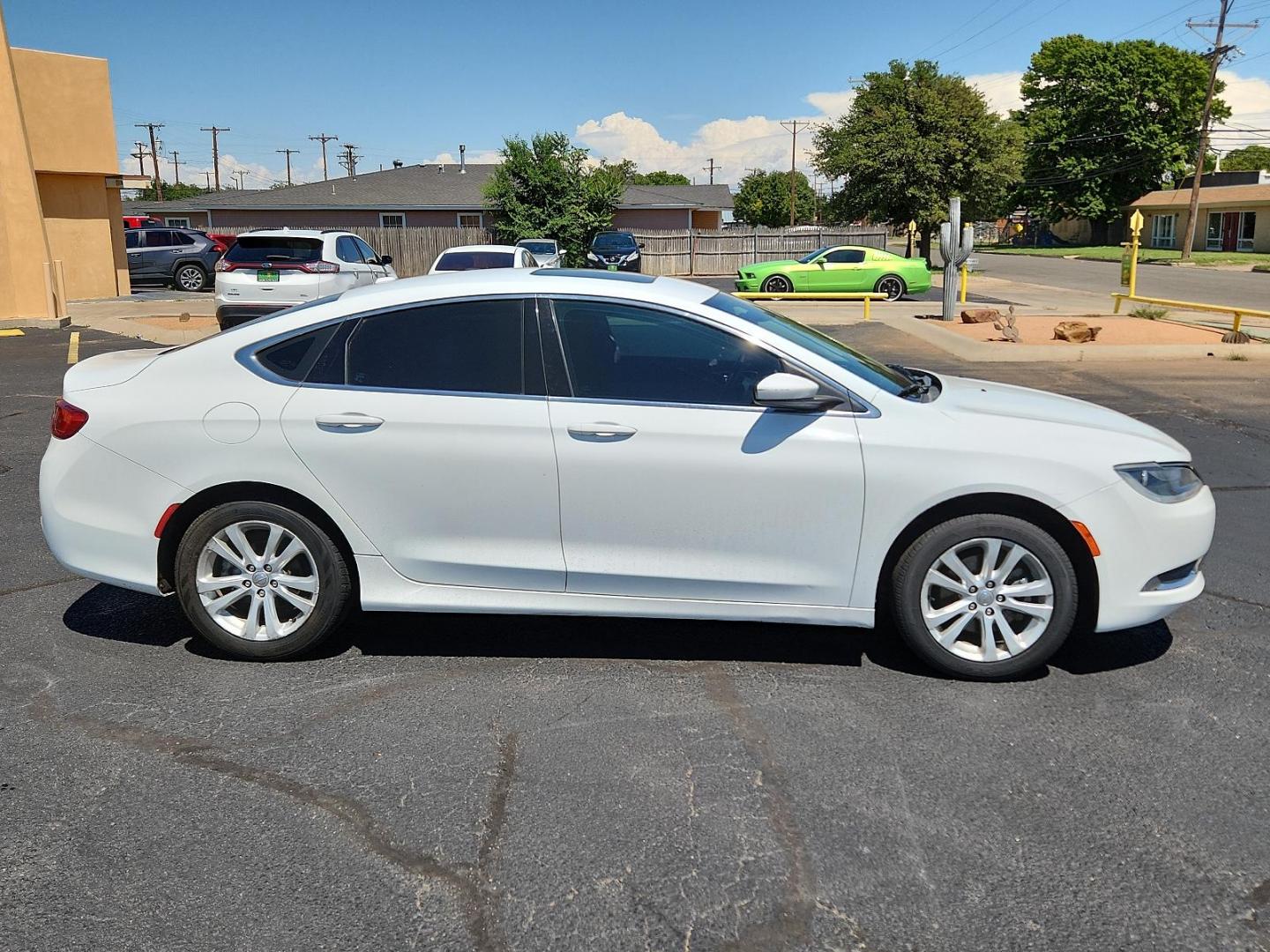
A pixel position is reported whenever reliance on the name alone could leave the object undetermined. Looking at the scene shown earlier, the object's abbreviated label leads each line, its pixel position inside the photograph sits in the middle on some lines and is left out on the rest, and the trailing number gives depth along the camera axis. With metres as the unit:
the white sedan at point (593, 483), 4.31
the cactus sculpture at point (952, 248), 19.84
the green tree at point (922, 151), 45.66
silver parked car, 26.28
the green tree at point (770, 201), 110.94
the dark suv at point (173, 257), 31.16
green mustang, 28.84
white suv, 16.58
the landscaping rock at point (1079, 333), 16.06
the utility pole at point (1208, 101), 53.94
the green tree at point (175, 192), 113.44
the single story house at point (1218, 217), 61.78
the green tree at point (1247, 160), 119.62
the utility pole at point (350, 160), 96.01
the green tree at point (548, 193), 38.00
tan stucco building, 25.17
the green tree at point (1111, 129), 76.56
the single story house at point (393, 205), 47.66
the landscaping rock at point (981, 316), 19.17
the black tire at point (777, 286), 28.98
